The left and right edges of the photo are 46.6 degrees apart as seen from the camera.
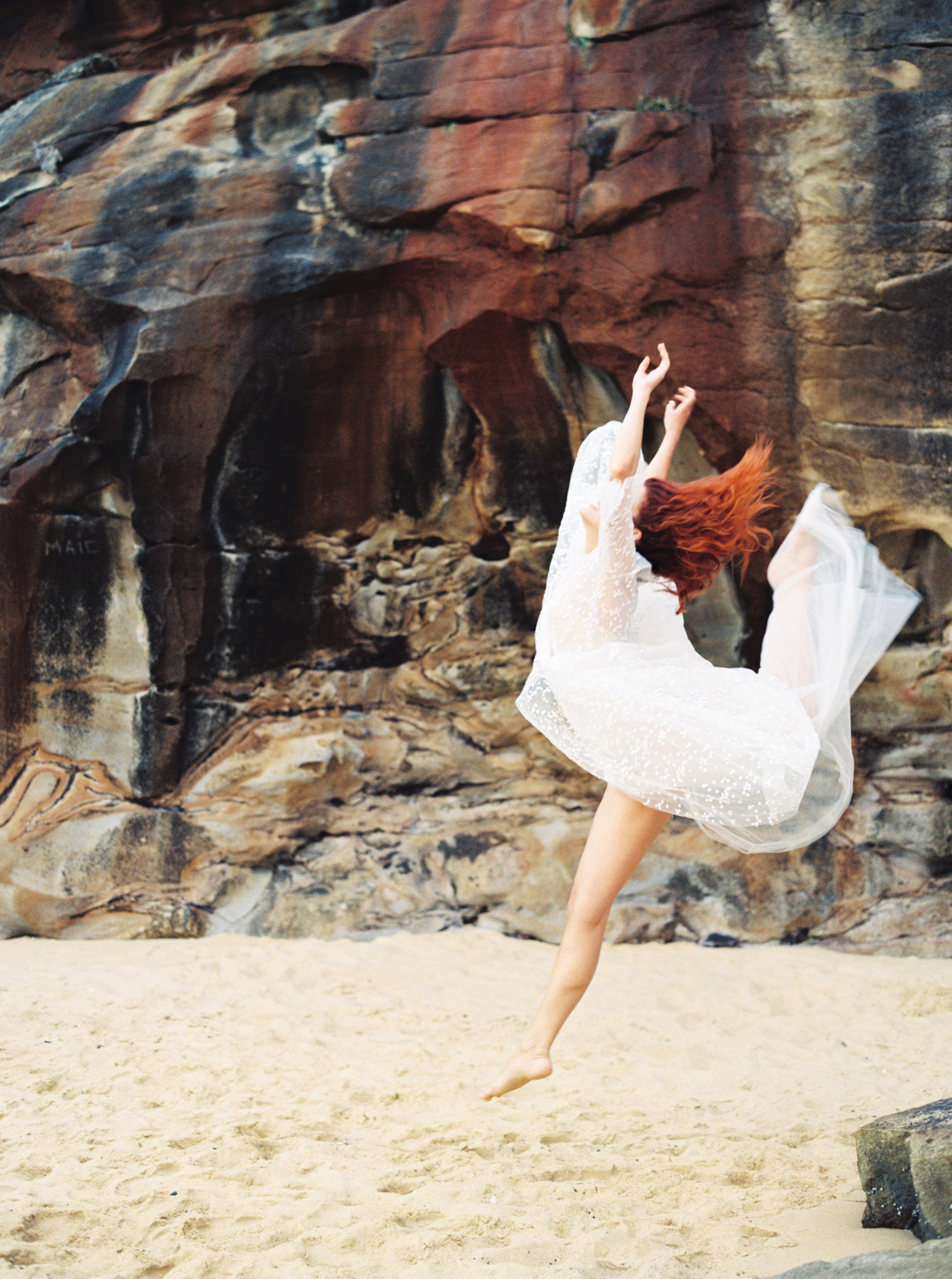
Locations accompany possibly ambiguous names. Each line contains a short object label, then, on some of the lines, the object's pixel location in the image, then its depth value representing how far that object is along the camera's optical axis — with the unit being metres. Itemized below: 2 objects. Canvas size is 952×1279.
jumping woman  2.69
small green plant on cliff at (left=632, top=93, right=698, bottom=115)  5.12
